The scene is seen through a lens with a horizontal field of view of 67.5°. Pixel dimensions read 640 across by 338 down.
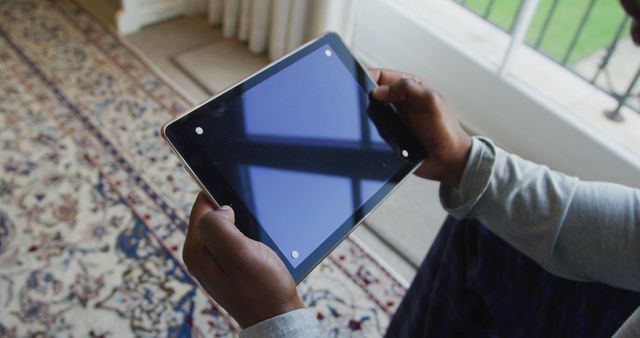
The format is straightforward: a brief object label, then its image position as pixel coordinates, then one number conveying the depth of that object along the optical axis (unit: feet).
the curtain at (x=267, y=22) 5.38
